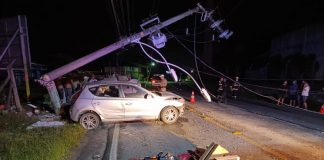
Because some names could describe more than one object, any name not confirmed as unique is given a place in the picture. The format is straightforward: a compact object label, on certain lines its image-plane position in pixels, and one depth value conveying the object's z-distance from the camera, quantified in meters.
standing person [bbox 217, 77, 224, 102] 17.44
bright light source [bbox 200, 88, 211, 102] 9.66
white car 9.91
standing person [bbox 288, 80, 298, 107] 17.39
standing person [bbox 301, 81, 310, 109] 16.33
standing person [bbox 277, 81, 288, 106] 18.20
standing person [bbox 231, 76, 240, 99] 19.41
